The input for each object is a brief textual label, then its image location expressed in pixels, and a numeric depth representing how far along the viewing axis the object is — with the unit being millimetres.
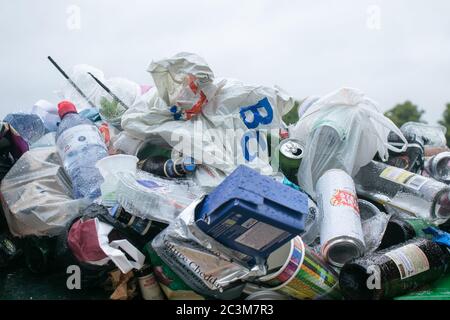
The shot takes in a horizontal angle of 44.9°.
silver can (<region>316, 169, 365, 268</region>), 1849
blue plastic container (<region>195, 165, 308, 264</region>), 1516
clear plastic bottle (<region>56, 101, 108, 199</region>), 2158
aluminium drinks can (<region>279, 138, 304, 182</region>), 2461
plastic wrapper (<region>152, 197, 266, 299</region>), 1666
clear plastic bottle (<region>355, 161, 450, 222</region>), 2152
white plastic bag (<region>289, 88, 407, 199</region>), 2439
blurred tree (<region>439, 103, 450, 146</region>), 15797
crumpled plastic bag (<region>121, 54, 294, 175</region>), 2297
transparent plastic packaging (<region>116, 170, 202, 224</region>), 1858
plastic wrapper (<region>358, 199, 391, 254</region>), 1979
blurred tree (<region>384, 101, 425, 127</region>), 16353
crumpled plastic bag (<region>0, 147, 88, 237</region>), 1980
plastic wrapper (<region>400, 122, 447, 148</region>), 3035
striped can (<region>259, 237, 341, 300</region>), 1675
